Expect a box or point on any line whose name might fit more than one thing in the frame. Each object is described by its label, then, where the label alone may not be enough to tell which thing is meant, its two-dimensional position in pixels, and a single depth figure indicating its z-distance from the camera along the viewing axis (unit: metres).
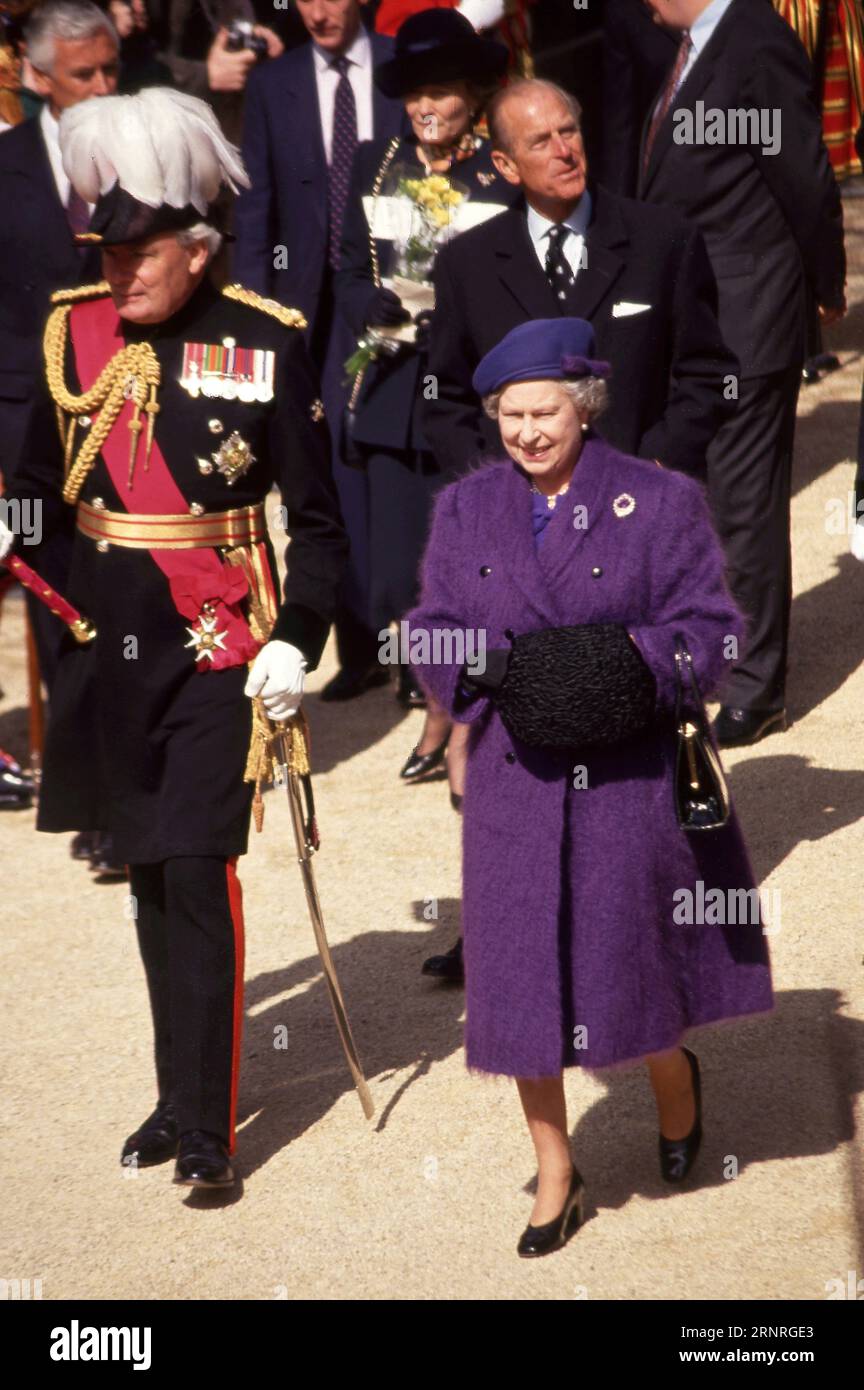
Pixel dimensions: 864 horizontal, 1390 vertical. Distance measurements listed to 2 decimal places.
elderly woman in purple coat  8.41
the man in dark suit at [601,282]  10.70
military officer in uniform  9.28
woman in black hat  12.59
